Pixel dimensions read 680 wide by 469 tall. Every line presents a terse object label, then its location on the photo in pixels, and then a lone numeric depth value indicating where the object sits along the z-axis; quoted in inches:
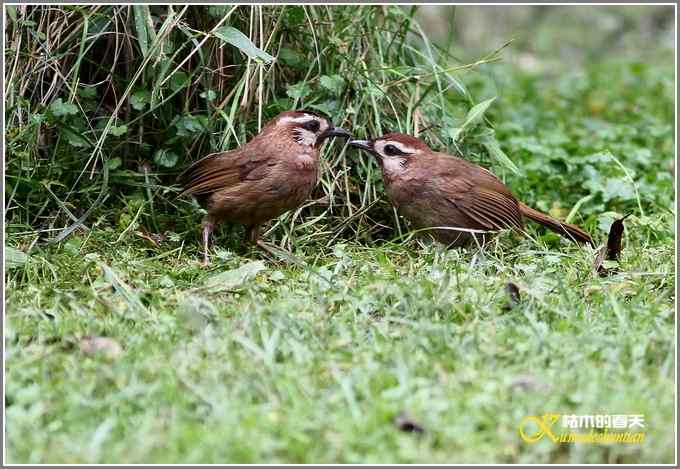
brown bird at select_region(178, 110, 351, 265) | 468.1
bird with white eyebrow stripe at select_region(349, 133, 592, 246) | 489.4
